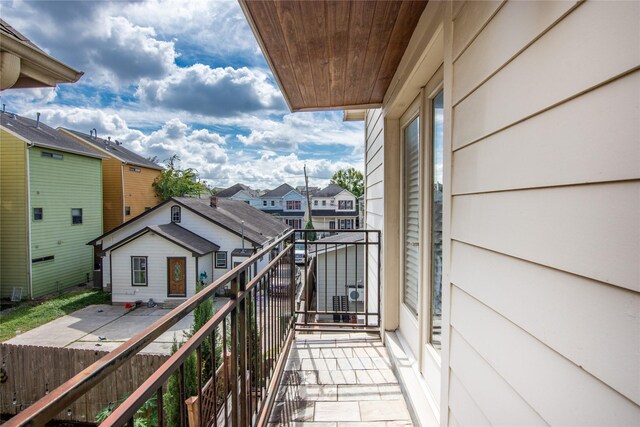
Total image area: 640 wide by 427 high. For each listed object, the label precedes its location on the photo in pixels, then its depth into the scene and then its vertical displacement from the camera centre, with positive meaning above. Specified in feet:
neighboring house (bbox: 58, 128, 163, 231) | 49.24 +4.37
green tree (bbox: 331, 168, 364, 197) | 111.34 +10.60
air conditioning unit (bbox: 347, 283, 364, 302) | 22.42 -6.27
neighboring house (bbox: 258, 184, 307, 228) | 97.50 +1.04
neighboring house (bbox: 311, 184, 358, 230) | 89.66 -0.33
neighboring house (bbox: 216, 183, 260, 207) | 109.91 +5.01
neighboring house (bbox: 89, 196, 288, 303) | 34.24 -4.84
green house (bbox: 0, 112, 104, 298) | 34.12 +0.07
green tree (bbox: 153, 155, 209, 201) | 58.90 +4.94
